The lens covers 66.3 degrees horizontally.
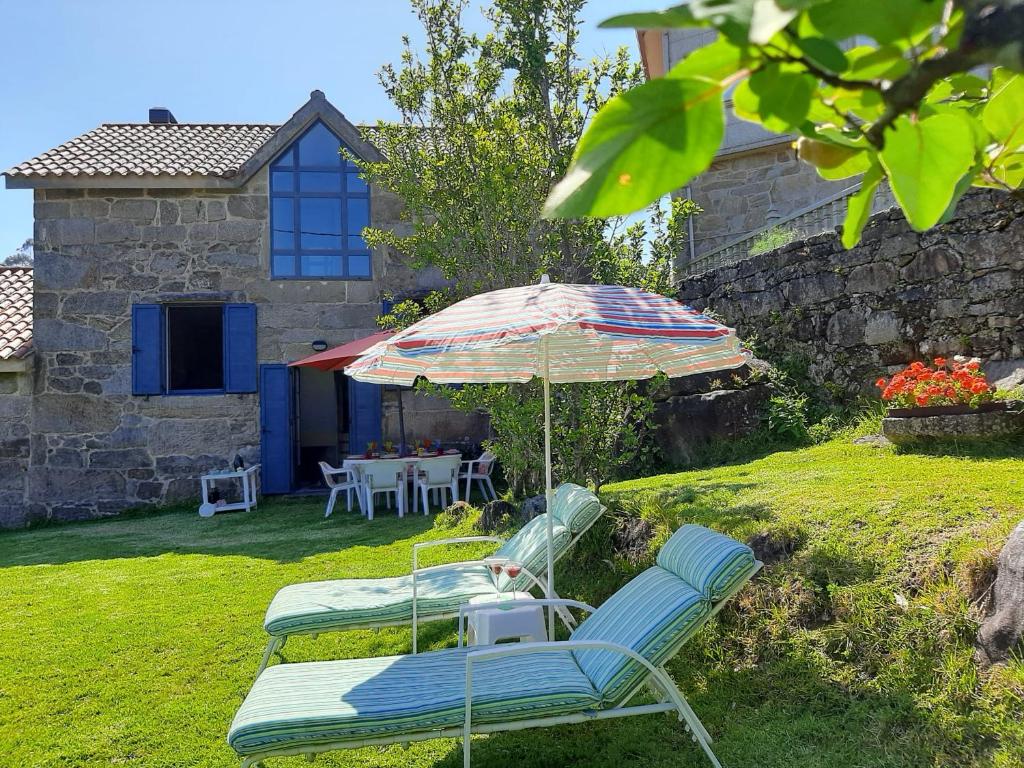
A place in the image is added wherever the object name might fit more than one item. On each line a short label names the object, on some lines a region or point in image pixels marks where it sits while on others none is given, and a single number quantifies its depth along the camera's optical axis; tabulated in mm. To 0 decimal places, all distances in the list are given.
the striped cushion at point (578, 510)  4641
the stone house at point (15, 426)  11086
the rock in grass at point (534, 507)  6523
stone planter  5555
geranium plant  5766
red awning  9789
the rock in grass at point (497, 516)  7020
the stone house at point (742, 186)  12508
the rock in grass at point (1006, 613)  3002
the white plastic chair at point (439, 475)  9609
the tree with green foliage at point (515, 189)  6801
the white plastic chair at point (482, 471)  10156
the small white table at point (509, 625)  3910
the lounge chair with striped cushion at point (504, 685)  2791
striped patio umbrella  3574
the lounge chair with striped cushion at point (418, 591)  4172
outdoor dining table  9625
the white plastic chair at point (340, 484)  10117
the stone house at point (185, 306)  11250
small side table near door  10789
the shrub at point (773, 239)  9312
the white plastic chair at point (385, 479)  9594
